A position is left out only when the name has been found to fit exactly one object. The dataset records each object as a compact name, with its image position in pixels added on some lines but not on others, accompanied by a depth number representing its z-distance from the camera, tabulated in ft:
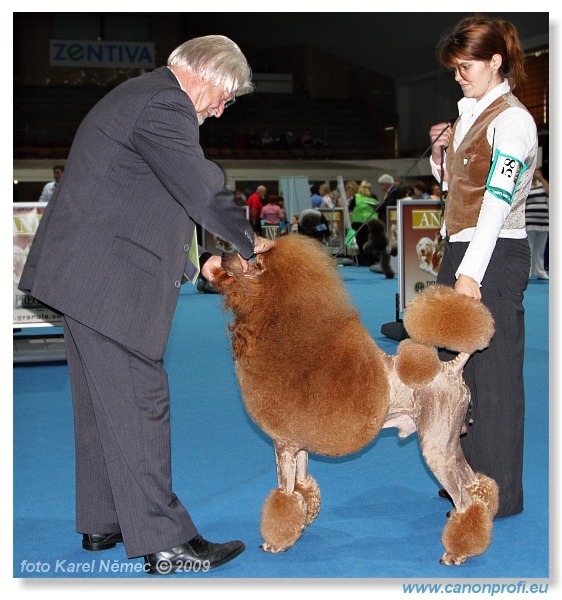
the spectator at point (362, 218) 41.27
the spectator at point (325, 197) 52.21
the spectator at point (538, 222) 32.17
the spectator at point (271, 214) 49.89
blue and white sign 72.43
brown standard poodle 6.94
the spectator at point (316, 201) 54.49
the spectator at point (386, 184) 39.01
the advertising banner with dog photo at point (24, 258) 18.74
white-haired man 6.50
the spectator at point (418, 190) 39.42
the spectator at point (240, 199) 50.14
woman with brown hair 7.47
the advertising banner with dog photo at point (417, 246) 21.30
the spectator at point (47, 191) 32.98
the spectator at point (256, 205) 50.31
